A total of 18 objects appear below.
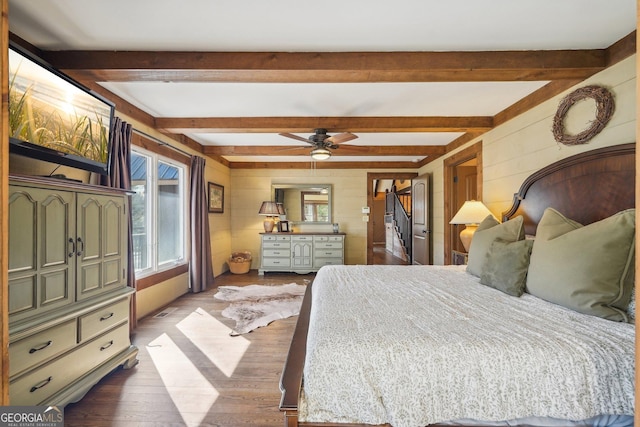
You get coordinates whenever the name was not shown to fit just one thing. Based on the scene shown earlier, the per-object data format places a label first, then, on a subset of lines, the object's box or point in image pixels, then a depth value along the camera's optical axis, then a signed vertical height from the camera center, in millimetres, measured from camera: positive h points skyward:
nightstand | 3455 -640
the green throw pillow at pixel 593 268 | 1333 -295
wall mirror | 5938 +220
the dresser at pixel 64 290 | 1389 -475
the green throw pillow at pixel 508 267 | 1756 -372
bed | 1036 -554
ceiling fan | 3205 +880
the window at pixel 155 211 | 3260 +23
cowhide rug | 2947 -1199
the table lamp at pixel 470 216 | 3076 -35
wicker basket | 5480 -1044
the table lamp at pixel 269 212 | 5504 +19
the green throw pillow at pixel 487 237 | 2117 -196
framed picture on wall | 4990 +295
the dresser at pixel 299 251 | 5402 -769
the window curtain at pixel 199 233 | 4156 -321
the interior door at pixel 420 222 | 5035 -173
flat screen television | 1513 +633
